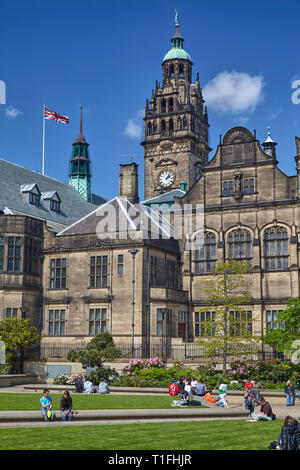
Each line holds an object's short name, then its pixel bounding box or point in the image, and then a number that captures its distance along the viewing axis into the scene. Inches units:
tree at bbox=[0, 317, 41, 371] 1854.1
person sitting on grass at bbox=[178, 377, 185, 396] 1357.0
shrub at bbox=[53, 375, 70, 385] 1616.6
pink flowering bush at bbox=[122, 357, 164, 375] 1652.8
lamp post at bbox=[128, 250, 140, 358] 1926.7
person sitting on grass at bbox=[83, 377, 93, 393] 1398.9
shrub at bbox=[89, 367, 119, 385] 1563.7
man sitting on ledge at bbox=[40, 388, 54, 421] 879.7
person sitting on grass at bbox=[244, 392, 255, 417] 1051.3
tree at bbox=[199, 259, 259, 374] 1752.0
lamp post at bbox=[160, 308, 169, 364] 1983.3
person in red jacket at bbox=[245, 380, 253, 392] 1312.7
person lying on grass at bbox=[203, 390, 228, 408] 1174.6
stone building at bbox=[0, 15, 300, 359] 2033.7
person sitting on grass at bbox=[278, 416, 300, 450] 657.6
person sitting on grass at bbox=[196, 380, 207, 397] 1321.4
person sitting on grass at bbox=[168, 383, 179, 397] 1329.6
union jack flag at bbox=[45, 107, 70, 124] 3046.3
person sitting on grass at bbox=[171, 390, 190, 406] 1128.8
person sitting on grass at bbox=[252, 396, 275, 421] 964.0
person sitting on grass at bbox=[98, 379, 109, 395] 1392.7
